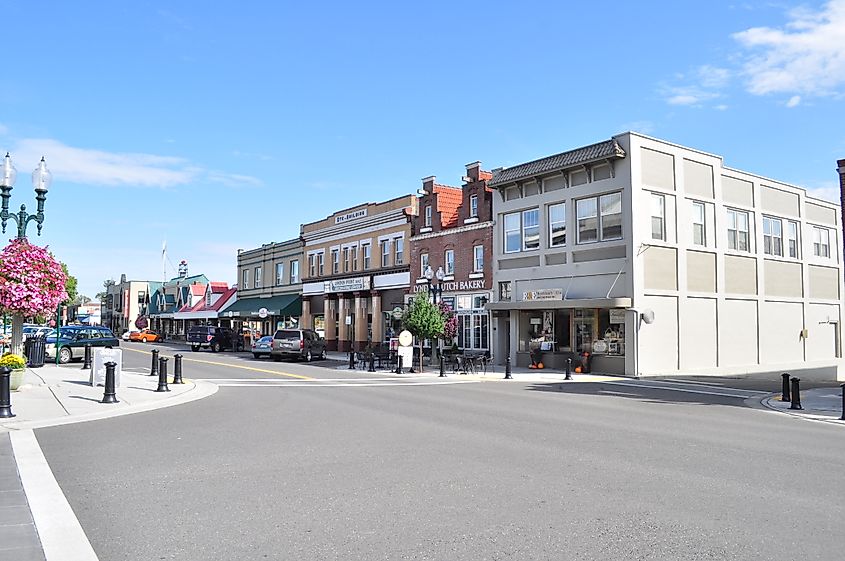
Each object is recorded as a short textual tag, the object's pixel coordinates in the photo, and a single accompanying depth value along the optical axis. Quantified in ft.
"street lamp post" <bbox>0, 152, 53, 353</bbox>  59.93
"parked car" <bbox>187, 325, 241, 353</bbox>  158.61
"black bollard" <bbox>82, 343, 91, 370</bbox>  91.40
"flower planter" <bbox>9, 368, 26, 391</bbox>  56.90
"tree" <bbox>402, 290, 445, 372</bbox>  99.66
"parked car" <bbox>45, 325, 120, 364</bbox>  102.32
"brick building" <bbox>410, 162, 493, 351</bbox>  115.85
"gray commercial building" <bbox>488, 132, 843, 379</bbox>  92.79
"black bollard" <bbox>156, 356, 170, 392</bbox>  62.44
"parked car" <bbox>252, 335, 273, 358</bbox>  126.27
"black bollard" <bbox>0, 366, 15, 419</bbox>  43.11
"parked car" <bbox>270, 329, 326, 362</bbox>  122.21
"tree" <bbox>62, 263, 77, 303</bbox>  262.32
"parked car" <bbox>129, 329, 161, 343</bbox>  246.06
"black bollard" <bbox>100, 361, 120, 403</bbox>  52.65
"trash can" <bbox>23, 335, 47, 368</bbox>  90.63
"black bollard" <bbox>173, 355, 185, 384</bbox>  69.72
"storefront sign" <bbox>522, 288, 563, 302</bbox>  99.97
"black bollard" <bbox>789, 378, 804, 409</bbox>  55.16
